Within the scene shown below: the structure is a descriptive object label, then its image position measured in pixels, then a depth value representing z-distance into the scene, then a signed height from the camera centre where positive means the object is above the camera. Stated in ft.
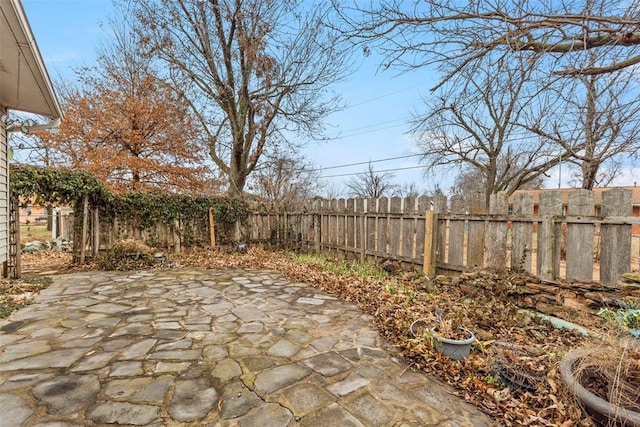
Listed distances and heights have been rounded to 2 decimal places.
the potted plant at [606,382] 4.74 -3.01
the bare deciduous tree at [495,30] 6.91 +4.66
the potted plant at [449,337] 7.62 -3.36
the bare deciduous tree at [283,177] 39.22 +5.36
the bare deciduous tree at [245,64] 26.20 +13.80
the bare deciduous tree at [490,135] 8.46 +7.25
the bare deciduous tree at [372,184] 82.94 +7.99
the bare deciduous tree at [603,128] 9.06 +4.44
